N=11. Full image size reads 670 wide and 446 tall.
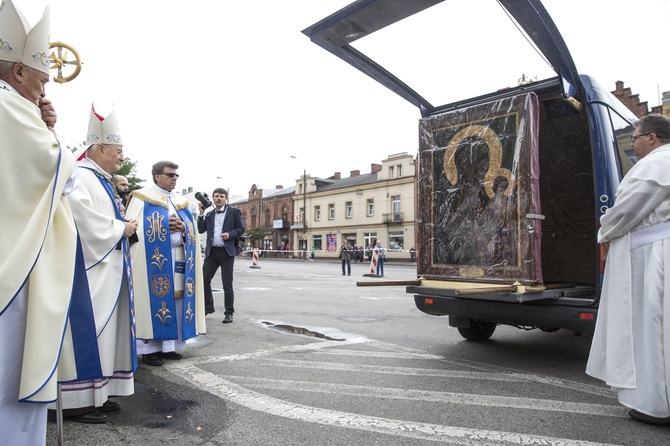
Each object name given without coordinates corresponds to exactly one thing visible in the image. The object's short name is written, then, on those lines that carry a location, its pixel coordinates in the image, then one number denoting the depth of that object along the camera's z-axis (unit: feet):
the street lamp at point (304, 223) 186.15
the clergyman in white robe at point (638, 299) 10.22
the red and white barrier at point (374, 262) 69.08
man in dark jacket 23.39
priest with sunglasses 14.65
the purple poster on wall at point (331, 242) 178.01
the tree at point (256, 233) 211.41
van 13.99
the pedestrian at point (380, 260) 72.17
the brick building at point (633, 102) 94.43
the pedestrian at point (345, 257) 74.81
